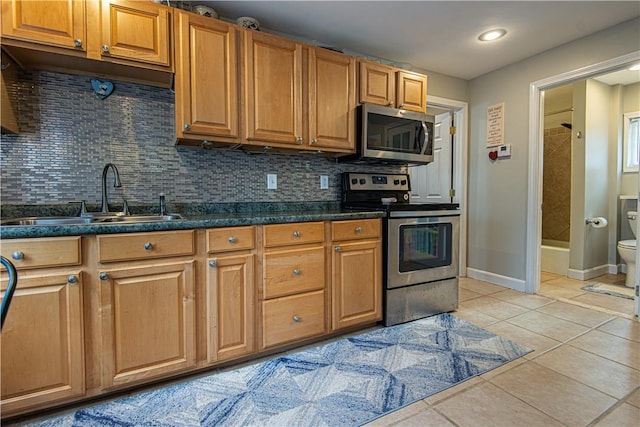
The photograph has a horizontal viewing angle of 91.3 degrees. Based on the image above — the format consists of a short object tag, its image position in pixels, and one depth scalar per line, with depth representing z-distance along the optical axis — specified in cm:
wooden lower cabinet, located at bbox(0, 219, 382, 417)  133
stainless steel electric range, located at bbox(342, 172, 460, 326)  227
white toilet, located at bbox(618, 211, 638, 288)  312
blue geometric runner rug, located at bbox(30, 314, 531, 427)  140
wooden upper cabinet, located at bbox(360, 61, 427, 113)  246
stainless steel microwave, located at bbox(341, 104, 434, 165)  241
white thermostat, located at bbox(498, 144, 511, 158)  320
